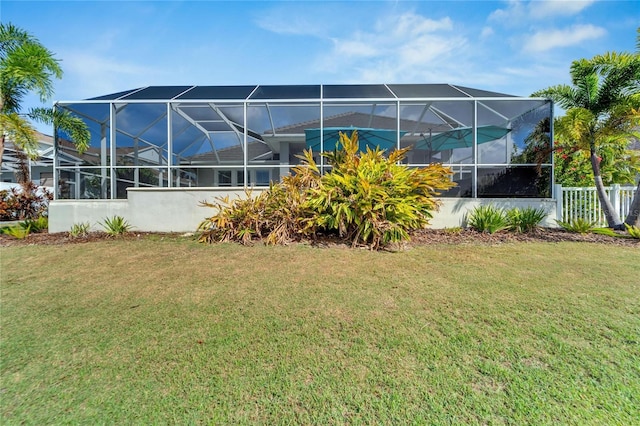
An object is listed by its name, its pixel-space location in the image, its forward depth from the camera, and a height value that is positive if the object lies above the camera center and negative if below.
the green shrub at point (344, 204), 5.38 +0.14
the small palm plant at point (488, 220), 6.67 -0.23
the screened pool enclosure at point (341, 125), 7.80 +2.85
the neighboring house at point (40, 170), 15.36 +2.41
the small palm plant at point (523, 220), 6.78 -0.23
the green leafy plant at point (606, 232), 6.51 -0.51
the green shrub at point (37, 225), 7.82 -0.47
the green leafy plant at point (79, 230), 6.88 -0.56
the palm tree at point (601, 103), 6.48 +2.79
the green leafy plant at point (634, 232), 6.14 -0.47
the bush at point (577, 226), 6.76 -0.38
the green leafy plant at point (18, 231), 6.91 -0.61
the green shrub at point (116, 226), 6.88 -0.44
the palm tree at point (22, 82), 6.66 +3.33
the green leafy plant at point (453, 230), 6.80 -0.51
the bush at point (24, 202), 10.88 +0.30
